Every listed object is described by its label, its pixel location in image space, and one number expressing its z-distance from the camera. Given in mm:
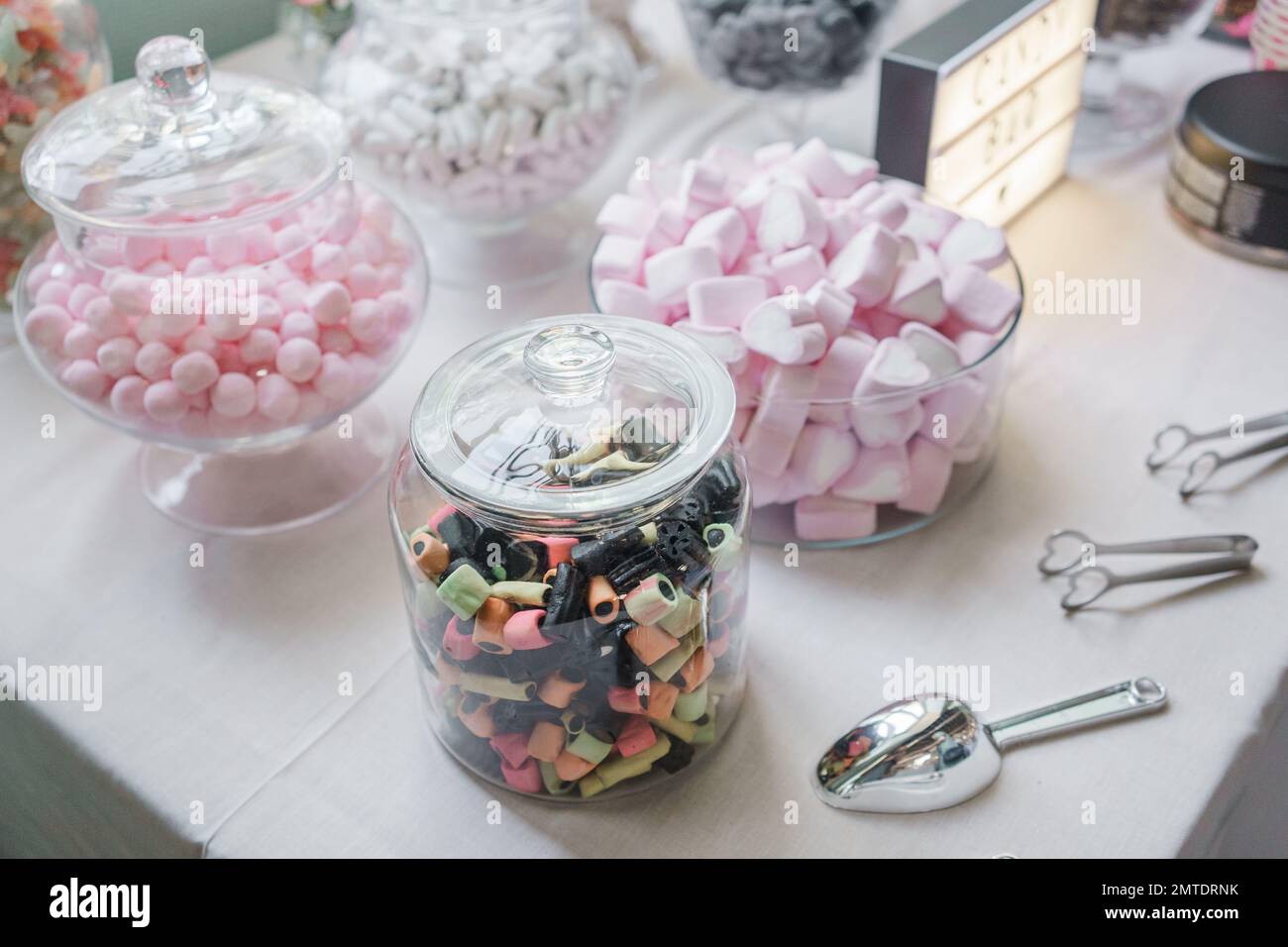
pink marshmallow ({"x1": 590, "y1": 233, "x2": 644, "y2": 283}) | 890
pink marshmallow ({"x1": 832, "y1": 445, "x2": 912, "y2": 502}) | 836
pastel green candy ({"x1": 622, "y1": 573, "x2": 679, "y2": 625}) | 616
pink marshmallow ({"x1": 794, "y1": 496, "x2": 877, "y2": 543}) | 851
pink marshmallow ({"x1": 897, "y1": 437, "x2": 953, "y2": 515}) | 852
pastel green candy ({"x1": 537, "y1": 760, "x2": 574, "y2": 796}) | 689
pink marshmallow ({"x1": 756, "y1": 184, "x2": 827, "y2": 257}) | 859
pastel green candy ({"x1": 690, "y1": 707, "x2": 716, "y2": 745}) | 712
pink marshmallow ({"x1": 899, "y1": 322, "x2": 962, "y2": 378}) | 824
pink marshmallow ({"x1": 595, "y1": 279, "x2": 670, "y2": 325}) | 866
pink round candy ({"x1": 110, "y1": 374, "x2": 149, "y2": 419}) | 804
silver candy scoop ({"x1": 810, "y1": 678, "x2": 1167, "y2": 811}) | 698
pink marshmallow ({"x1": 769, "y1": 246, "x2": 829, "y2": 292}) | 840
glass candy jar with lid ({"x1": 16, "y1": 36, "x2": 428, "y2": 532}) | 790
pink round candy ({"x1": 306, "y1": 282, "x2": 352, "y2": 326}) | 816
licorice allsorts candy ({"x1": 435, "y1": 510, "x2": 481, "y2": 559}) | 646
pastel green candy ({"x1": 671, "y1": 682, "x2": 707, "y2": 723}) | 681
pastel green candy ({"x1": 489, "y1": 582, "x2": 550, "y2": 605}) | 617
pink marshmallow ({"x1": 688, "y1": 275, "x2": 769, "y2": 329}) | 828
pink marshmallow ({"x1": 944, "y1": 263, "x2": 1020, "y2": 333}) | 856
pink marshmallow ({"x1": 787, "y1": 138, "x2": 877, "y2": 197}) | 936
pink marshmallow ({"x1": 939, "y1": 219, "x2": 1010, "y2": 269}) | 889
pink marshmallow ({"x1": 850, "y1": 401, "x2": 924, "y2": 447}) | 814
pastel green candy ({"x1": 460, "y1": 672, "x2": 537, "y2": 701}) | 643
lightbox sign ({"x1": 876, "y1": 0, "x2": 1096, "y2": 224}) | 1007
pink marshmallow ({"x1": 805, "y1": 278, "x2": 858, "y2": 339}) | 811
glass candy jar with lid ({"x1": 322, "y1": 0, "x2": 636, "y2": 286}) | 1014
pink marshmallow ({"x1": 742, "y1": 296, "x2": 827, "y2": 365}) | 795
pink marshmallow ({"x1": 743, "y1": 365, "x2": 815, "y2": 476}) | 807
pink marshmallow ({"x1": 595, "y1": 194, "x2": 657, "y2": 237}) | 925
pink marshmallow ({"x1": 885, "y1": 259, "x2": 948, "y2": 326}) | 841
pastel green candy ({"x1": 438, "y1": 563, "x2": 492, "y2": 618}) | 622
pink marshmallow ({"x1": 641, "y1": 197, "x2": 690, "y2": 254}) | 899
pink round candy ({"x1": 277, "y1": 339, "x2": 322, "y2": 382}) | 805
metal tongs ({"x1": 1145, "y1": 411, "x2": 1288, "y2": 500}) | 893
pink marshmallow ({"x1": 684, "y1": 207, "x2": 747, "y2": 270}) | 864
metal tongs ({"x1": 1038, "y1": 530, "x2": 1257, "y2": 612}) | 812
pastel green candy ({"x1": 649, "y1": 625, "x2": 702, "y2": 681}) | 649
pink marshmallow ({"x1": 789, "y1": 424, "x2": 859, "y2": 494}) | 821
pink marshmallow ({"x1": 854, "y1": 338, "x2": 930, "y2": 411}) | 797
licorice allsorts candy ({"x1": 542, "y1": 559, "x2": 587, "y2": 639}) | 614
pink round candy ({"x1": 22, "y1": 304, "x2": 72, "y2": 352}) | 821
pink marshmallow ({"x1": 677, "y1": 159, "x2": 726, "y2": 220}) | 902
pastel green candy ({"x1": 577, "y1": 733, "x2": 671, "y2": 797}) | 690
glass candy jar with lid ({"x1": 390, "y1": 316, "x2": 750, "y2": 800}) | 620
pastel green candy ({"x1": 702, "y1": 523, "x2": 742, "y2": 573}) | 657
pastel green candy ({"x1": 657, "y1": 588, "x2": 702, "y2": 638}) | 631
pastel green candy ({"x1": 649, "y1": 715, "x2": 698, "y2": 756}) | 684
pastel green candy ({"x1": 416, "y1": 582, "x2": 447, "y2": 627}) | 657
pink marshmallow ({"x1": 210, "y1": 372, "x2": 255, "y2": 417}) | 802
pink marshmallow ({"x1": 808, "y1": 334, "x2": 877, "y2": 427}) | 815
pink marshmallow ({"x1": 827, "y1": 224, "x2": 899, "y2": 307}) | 830
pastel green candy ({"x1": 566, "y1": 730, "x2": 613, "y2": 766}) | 666
